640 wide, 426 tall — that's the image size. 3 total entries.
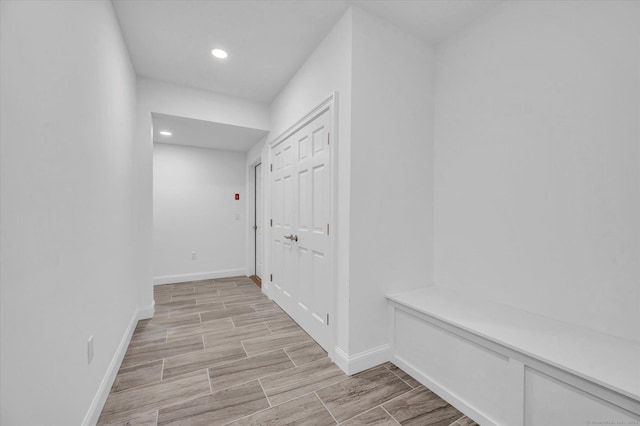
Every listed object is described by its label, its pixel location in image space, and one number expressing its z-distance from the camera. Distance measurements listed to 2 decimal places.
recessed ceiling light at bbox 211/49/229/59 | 2.50
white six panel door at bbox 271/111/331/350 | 2.27
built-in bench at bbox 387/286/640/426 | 1.11
